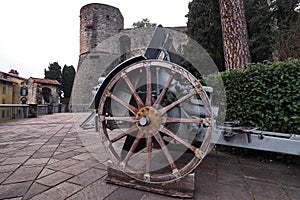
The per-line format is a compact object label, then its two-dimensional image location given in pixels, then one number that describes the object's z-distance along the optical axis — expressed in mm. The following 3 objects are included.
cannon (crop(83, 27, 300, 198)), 1300
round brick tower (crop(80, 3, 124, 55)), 19422
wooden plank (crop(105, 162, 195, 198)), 1325
